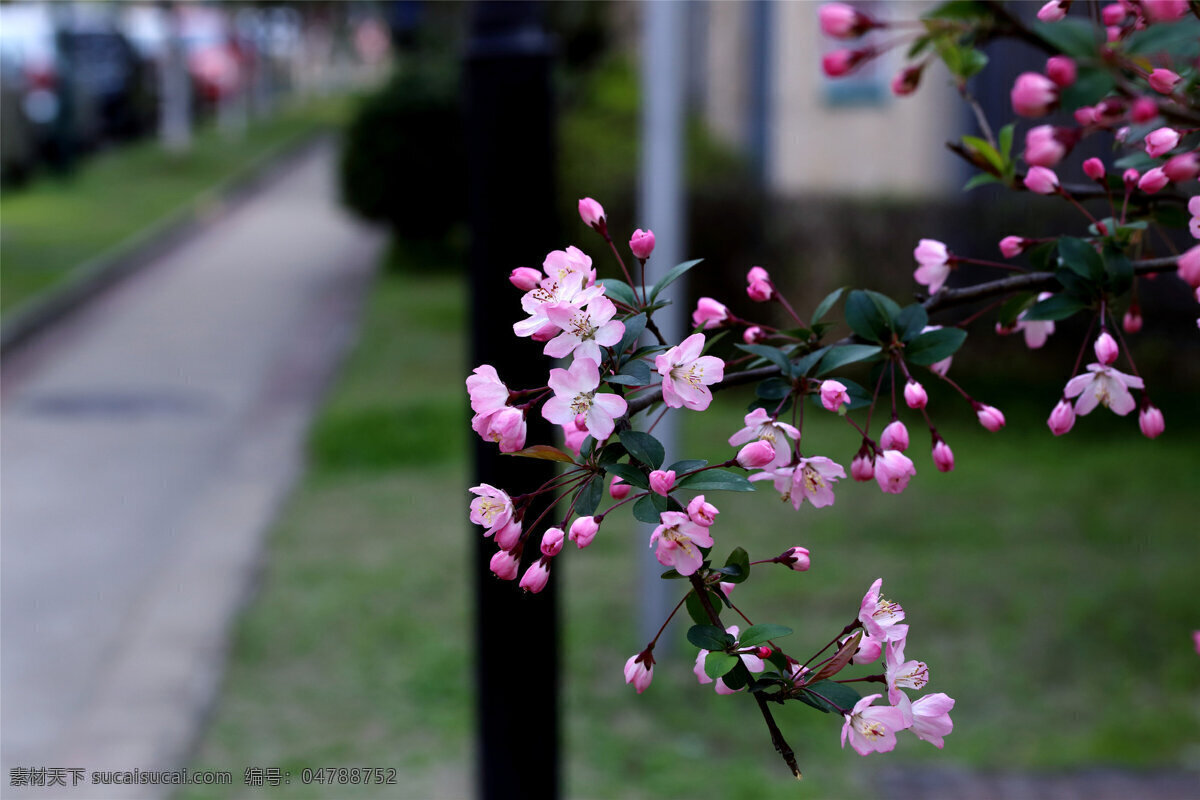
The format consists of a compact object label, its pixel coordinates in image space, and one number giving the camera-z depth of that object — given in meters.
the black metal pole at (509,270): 2.89
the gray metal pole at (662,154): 4.80
